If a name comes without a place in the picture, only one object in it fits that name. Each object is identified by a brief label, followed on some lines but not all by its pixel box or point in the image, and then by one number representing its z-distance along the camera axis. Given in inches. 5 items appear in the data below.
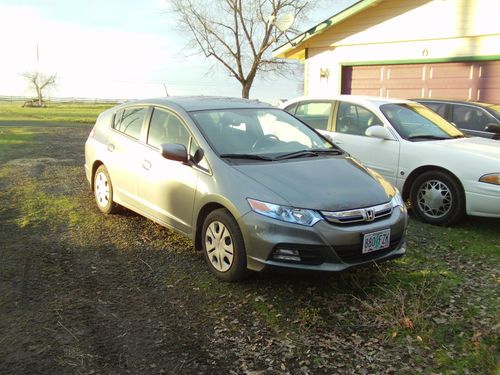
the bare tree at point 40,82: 2623.0
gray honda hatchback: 150.4
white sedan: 222.4
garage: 447.2
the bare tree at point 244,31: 1200.8
